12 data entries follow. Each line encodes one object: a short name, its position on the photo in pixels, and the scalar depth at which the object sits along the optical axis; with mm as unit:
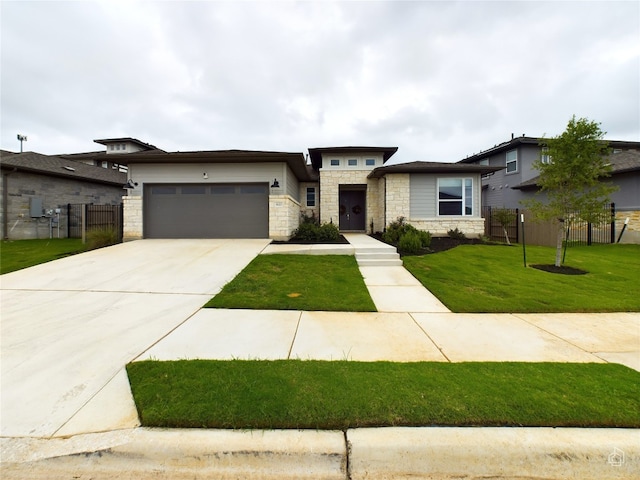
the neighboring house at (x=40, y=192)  13539
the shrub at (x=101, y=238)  10750
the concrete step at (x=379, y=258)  8828
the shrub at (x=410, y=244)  10250
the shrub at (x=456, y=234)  13645
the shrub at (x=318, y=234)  12505
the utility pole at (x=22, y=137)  21873
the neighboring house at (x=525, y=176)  13859
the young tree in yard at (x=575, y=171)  7895
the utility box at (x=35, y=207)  14305
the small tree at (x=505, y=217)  14570
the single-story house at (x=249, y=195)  12406
